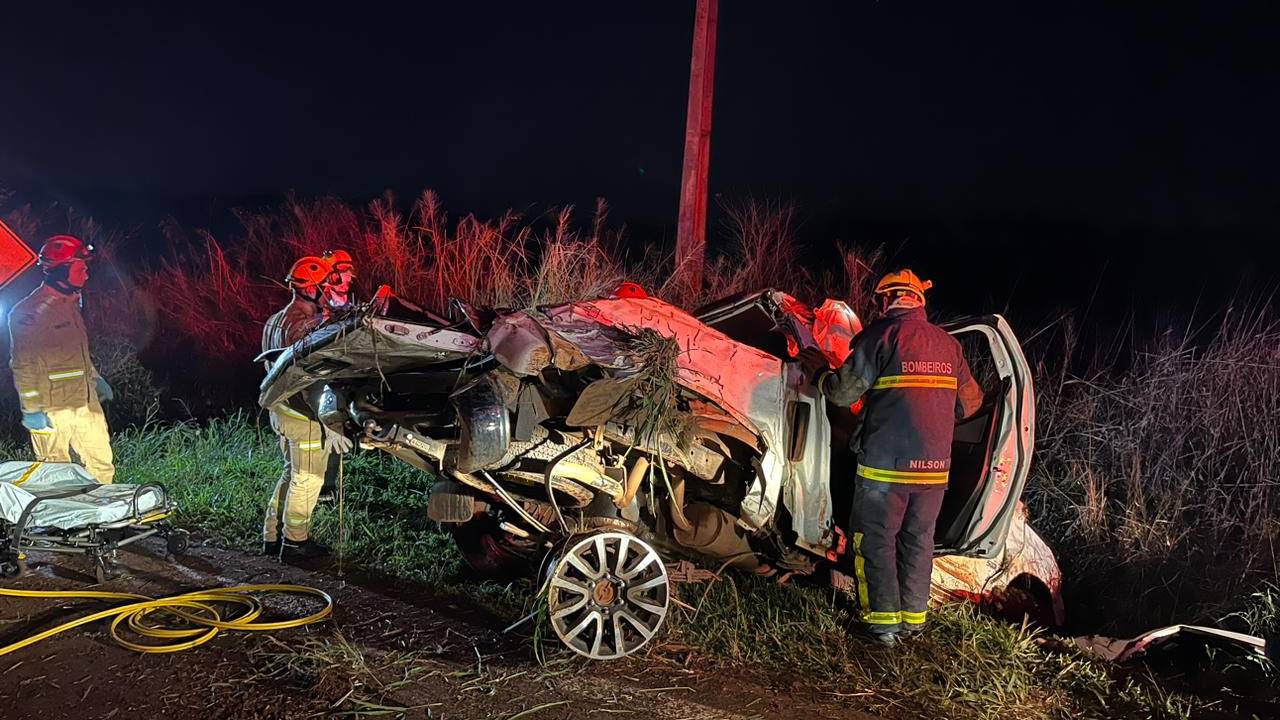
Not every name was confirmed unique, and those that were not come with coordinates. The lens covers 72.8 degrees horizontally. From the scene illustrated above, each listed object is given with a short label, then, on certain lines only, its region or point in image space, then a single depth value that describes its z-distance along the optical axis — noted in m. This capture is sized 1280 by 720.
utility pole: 8.19
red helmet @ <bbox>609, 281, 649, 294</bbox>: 4.97
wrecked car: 3.84
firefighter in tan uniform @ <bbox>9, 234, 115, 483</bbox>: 5.83
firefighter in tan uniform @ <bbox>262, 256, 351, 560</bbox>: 5.33
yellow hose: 4.19
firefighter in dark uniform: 4.19
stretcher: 5.00
